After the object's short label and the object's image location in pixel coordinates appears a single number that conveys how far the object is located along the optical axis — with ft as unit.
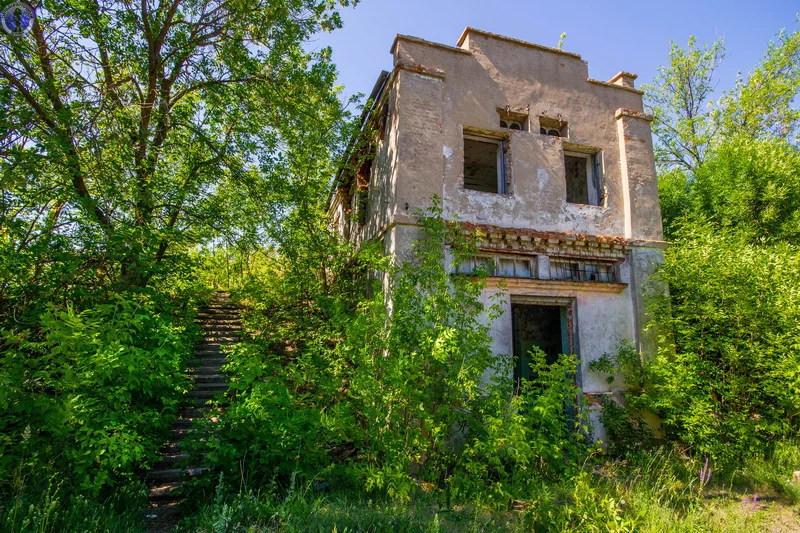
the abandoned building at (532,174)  23.34
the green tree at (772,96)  46.14
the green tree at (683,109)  53.49
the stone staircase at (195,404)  15.10
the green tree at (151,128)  17.13
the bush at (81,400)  11.62
